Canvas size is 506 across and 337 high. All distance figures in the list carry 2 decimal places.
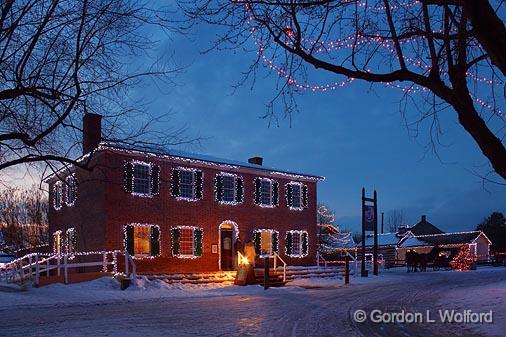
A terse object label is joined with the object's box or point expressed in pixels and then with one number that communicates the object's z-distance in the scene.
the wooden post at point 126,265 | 22.56
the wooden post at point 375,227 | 31.54
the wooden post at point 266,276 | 23.16
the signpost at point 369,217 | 31.34
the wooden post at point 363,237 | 31.15
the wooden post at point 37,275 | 22.22
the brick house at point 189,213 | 26.97
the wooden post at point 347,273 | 26.75
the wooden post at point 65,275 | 22.22
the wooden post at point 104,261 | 24.06
